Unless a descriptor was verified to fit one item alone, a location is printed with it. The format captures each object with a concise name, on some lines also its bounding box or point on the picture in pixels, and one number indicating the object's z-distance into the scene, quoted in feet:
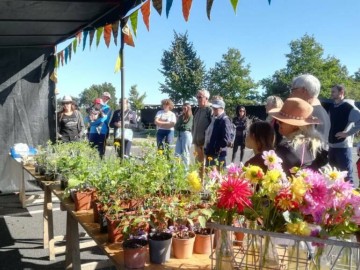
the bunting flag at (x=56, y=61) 17.74
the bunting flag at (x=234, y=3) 6.78
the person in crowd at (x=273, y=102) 10.16
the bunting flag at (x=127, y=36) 10.80
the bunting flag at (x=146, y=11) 9.47
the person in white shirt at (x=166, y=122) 21.52
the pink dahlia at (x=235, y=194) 3.55
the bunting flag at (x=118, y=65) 11.43
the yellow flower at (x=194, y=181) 4.26
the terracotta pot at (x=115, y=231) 5.33
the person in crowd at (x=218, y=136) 15.48
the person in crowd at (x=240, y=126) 27.68
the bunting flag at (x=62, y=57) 17.67
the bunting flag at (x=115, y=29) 11.38
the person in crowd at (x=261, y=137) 6.42
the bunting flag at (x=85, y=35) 13.57
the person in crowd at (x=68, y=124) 18.03
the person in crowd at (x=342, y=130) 14.17
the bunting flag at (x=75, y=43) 15.56
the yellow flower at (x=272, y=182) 3.49
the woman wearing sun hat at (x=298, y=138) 5.94
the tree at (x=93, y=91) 257.75
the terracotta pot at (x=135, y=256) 4.52
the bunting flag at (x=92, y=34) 13.06
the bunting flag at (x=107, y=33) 12.27
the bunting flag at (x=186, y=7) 8.11
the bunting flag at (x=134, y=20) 10.14
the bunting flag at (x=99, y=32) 12.56
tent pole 11.09
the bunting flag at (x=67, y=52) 16.92
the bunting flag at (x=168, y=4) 8.13
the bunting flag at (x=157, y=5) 8.52
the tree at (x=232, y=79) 165.99
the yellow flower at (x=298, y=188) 3.32
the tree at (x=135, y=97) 126.11
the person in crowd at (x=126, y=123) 22.35
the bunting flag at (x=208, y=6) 7.06
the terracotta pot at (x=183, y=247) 4.86
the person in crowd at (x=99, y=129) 22.84
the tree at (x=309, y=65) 147.59
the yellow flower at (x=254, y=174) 3.58
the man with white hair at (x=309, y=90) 7.85
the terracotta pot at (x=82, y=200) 7.16
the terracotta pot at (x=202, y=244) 5.04
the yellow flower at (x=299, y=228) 3.16
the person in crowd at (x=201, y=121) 17.20
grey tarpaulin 17.13
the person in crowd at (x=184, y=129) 19.62
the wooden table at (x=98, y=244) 4.74
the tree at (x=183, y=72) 150.71
